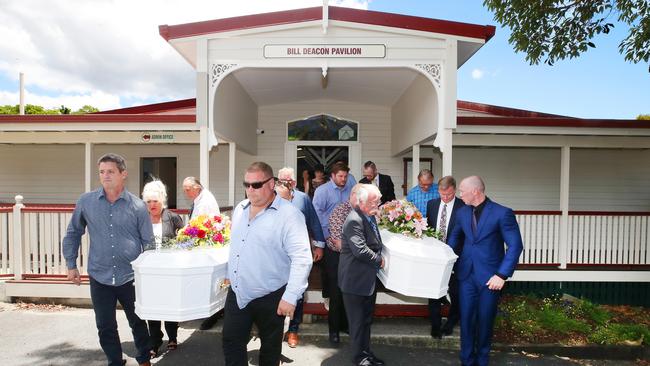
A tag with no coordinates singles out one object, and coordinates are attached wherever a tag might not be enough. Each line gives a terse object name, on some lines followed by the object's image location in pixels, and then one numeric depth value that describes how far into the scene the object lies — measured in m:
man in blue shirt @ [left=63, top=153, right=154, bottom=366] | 3.32
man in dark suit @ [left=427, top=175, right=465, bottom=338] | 4.79
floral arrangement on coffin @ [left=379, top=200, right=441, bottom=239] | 4.13
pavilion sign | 5.83
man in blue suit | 3.66
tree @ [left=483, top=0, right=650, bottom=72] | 6.90
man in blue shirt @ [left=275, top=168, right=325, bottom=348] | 4.34
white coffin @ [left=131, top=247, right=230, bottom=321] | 3.16
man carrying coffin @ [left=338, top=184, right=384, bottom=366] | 3.53
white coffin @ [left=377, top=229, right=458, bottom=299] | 3.69
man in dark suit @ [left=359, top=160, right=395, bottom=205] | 6.89
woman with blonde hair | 4.00
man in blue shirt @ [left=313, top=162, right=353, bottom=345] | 4.56
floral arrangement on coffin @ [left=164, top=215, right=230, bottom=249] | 3.55
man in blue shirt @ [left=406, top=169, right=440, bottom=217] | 5.48
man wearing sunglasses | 2.68
